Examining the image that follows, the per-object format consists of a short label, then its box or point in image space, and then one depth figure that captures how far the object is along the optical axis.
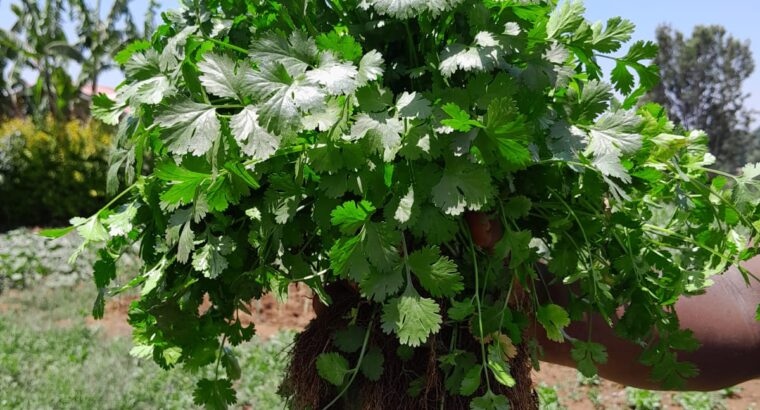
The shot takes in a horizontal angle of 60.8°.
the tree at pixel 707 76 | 26.39
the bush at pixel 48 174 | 10.70
